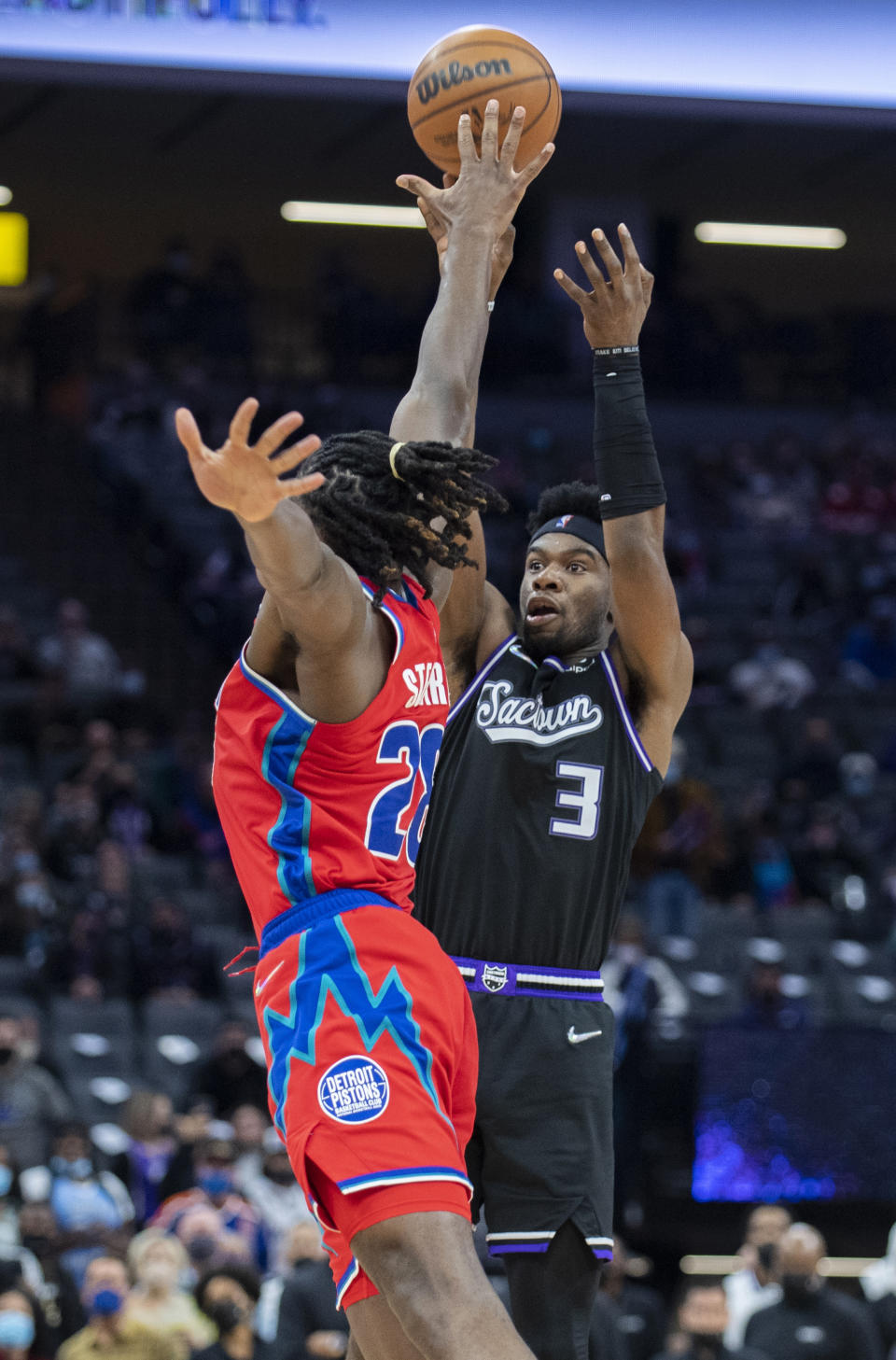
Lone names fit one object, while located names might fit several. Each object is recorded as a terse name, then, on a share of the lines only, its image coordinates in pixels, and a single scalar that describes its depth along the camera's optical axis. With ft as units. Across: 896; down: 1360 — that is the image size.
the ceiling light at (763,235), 147.84
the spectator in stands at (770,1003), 77.82
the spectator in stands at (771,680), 106.01
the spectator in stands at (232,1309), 55.42
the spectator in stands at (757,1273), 61.31
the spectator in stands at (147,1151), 66.33
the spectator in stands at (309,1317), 55.42
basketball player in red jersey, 20.88
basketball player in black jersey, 27.35
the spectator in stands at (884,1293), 61.77
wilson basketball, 30.48
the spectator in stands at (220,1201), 61.31
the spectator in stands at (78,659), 98.07
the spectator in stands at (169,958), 77.20
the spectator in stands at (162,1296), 54.95
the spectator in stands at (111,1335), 53.16
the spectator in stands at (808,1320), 59.36
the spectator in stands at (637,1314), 60.80
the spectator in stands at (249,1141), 67.10
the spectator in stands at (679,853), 85.35
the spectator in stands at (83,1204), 59.67
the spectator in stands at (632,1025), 70.85
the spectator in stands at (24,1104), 65.82
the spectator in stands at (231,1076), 70.33
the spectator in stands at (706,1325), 58.70
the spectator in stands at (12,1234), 56.59
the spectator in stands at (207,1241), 59.47
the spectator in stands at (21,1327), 53.36
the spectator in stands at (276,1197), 64.80
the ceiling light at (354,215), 141.59
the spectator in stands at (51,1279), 56.54
